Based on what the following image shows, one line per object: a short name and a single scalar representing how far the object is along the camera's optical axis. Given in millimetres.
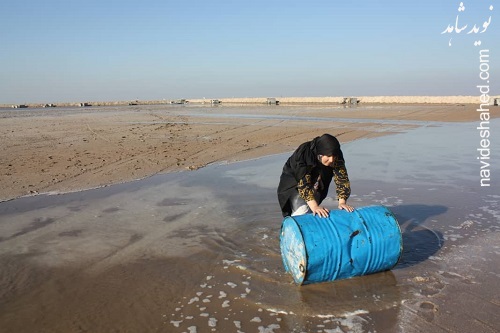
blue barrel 3766
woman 4043
